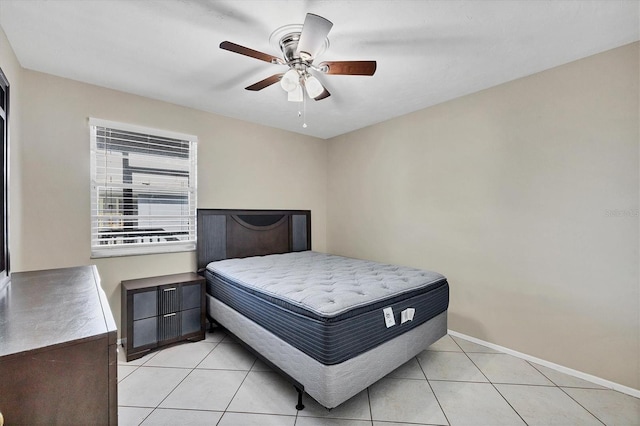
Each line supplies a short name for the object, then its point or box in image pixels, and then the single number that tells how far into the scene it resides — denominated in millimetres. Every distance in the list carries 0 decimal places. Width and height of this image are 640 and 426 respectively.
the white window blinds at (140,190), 2787
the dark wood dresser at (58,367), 802
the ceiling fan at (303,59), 1620
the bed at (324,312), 1725
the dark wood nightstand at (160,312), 2572
